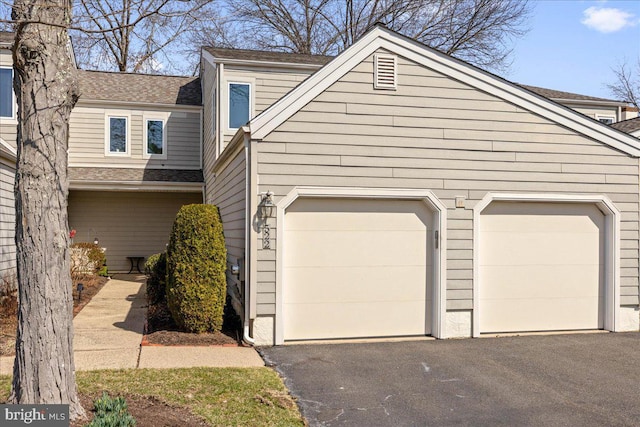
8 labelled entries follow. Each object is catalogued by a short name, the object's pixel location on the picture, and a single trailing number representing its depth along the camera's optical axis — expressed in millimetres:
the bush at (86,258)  14742
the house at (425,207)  8070
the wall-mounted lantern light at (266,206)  7824
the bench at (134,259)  18469
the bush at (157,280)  10734
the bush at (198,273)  8078
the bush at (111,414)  3870
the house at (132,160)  17047
